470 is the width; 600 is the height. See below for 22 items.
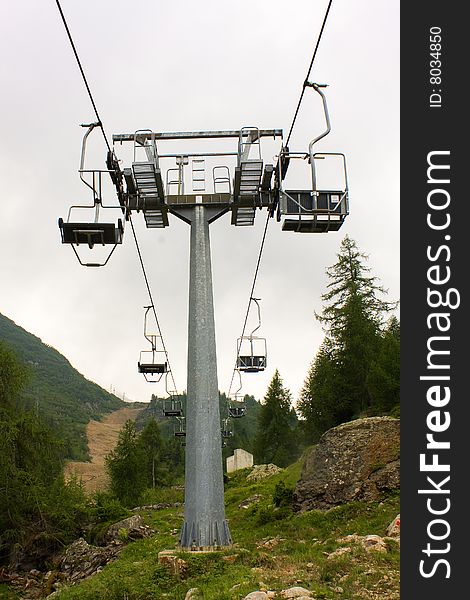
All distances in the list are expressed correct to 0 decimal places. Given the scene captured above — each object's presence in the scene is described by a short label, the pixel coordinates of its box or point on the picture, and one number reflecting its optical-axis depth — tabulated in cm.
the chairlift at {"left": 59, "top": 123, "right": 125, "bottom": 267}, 1007
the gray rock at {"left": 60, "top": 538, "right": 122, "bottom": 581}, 2078
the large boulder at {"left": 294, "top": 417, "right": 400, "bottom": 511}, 1831
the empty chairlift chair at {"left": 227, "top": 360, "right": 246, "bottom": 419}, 2812
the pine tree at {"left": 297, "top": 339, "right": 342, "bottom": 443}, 4059
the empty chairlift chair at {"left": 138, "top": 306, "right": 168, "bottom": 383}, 2136
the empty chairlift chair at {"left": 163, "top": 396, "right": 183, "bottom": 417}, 2992
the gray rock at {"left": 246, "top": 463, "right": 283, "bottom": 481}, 4766
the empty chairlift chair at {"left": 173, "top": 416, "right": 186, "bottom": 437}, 3341
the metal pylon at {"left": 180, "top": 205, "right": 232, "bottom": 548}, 1373
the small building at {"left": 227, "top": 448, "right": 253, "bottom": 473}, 6475
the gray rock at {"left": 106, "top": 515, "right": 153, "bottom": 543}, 2370
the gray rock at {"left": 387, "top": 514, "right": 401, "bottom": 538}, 1308
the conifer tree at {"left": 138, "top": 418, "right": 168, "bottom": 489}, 6944
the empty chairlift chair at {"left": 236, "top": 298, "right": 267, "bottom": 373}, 2056
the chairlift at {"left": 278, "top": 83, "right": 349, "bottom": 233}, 996
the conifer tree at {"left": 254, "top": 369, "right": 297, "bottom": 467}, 6569
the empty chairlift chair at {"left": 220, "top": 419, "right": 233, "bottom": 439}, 2946
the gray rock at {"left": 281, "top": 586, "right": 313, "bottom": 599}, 893
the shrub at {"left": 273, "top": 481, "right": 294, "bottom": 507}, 2209
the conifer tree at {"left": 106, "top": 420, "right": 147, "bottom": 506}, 5250
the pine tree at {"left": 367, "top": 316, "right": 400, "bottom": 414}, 3344
